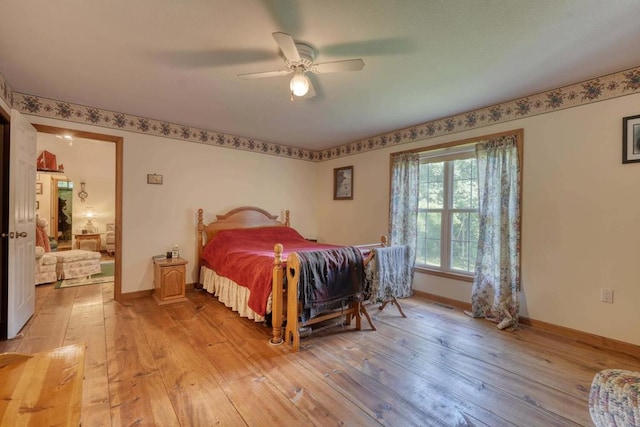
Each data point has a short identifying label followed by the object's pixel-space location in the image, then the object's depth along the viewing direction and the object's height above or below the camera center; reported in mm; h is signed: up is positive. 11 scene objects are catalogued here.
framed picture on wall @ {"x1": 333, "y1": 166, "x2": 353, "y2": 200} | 5016 +517
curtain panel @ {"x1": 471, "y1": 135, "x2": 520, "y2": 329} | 3062 -238
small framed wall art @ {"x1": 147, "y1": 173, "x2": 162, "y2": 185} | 3895 +431
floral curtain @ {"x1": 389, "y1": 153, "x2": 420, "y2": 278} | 3980 +163
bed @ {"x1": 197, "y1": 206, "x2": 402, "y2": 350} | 2660 -554
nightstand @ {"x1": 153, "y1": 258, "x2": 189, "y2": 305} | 3607 -914
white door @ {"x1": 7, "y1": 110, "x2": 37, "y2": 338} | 2508 -133
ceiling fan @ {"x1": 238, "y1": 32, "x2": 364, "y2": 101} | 1980 +1052
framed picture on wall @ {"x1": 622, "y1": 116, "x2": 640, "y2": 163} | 2424 +654
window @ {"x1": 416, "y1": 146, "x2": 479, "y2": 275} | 3566 +11
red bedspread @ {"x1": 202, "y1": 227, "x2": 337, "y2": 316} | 2756 -516
